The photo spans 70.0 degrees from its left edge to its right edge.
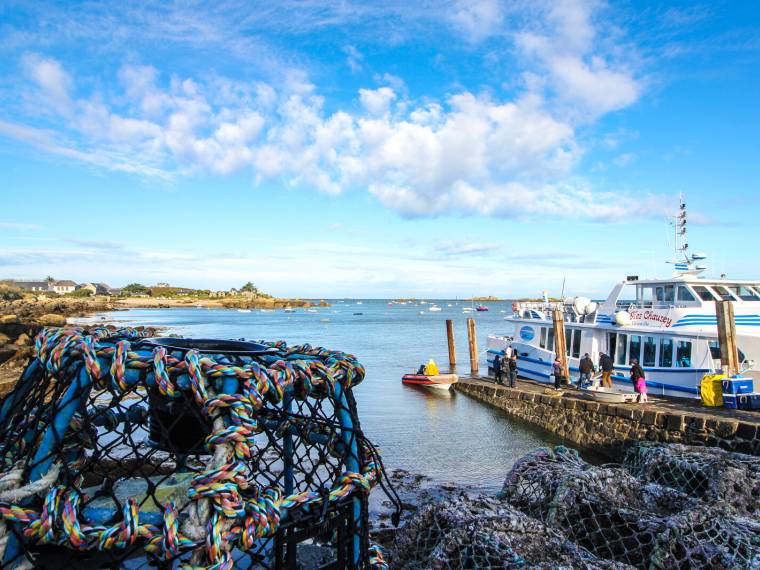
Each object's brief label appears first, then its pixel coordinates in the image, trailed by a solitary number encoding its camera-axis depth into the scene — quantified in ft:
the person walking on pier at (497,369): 75.56
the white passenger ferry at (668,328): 53.57
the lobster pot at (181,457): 7.67
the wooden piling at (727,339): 48.93
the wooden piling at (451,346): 101.68
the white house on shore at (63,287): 531.50
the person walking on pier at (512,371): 71.10
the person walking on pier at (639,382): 51.24
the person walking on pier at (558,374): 63.10
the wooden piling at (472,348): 90.96
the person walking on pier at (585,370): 61.26
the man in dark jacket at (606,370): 58.70
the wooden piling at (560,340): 65.98
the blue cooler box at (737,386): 47.47
